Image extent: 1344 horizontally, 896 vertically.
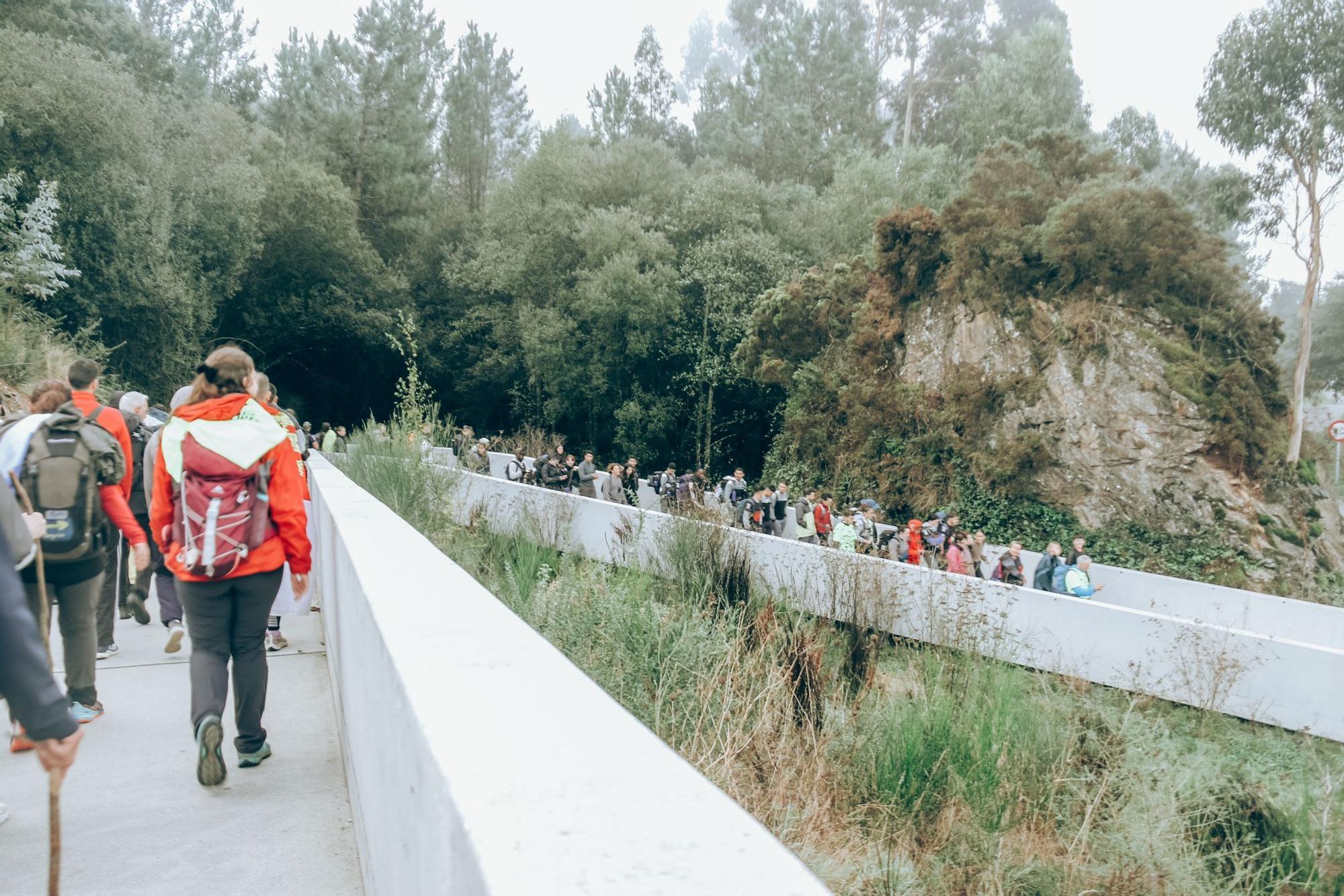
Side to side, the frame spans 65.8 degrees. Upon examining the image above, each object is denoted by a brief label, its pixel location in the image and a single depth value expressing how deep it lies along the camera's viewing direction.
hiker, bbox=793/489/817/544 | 16.55
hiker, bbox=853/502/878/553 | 14.95
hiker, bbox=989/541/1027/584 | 14.76
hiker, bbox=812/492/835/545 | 18.12
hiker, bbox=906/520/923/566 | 16.47
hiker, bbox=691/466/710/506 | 20.05
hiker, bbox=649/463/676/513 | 14.19
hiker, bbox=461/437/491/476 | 14.95
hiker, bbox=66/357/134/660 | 5.33
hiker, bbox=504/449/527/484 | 23.59
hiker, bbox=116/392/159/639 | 6.95
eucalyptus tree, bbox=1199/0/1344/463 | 28.42
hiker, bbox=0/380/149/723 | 4.60
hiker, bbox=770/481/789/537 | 19.17
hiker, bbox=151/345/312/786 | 4.10
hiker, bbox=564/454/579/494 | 20.77
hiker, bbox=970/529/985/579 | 16.06
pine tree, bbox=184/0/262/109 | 58.38
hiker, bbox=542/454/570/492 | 20.81
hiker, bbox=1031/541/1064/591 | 13.85
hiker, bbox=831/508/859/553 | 13.21
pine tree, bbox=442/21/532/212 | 52.91
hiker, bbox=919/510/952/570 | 16.28
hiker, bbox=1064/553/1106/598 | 13.56
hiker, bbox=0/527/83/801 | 1.94
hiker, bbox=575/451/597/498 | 19.52
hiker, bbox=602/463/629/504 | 19.16
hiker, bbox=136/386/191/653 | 6.24
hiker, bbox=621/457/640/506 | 22.91
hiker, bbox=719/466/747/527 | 20.31
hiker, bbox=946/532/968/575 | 14.92
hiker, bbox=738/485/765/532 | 17.41
